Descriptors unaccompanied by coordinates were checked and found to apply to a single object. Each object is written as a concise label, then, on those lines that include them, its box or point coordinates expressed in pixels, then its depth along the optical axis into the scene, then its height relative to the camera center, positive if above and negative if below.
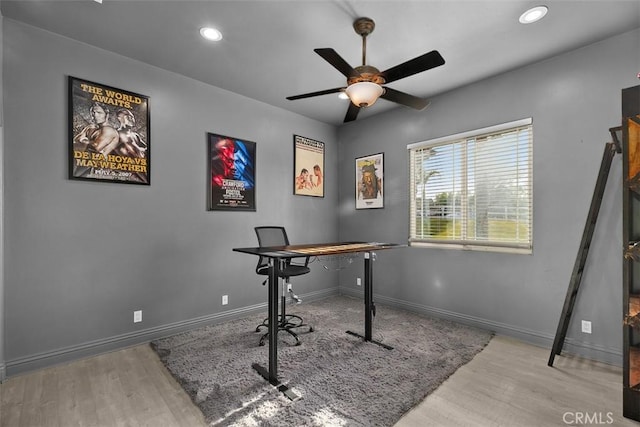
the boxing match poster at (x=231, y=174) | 3.51 +0.49
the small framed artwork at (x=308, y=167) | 4.44 +0.72
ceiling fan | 1.96 +0.98
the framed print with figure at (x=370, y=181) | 4.41 +0.48
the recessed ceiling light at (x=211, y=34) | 2.47 +1.53
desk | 2.21 -0.54
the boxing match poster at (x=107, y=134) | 2.62 +0.75
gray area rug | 1.90 -1.29
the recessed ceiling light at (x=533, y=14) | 2.19 +1.51
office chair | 2.79 -0.57
